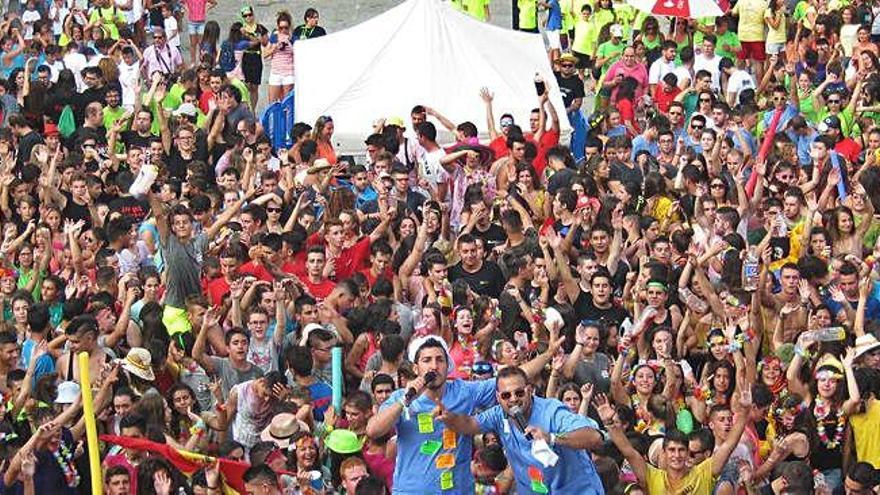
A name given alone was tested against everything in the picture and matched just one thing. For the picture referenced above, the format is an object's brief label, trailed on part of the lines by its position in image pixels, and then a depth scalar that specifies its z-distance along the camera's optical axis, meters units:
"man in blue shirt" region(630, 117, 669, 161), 17.70
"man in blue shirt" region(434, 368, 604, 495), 10.24
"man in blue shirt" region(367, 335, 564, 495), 10.60
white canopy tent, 18.64
